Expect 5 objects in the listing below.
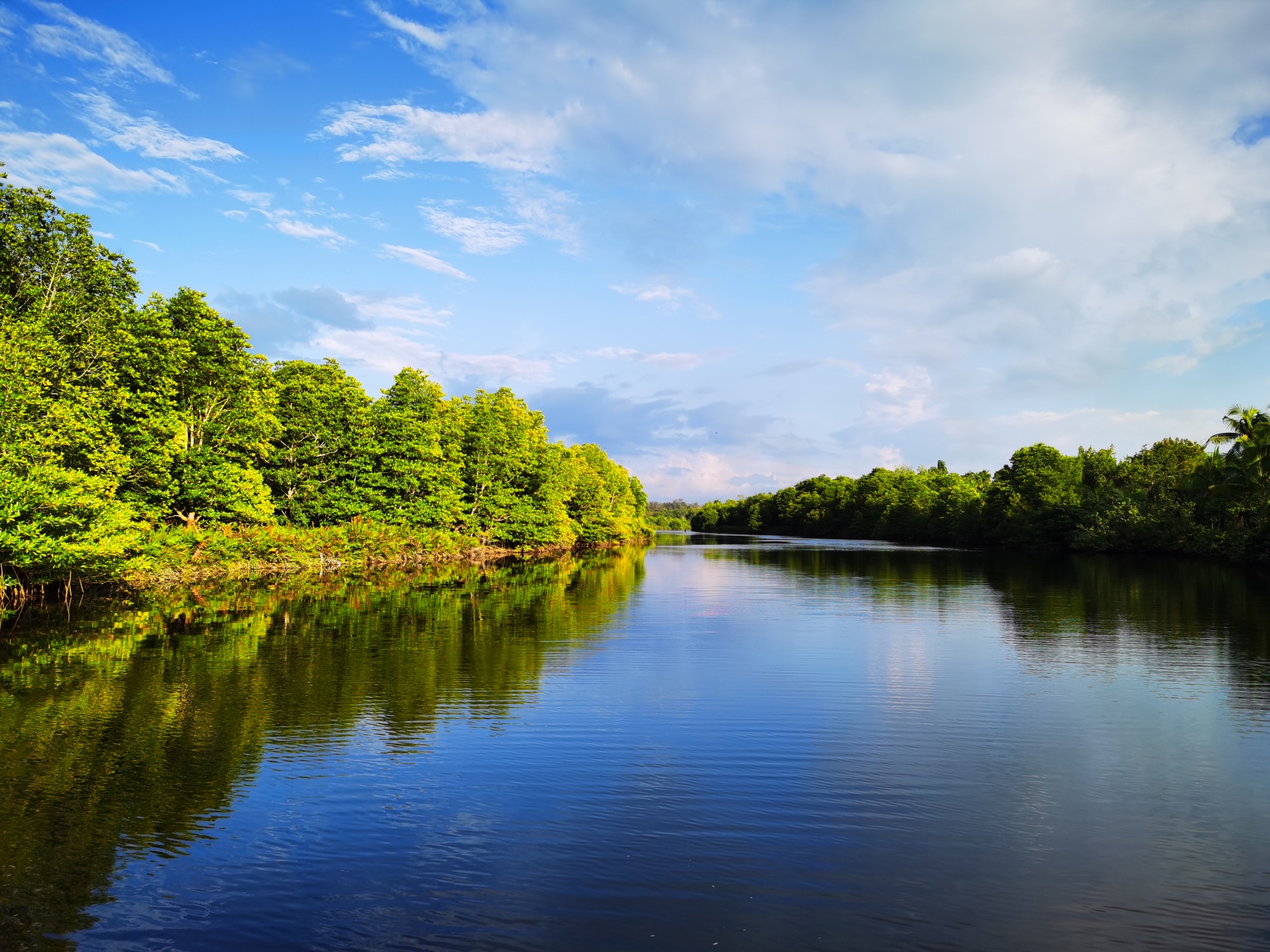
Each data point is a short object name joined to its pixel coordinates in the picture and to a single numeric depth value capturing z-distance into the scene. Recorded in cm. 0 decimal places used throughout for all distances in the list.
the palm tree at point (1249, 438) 5491
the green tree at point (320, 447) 4706
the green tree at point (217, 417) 3453
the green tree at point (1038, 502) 8888
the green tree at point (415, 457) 5069
